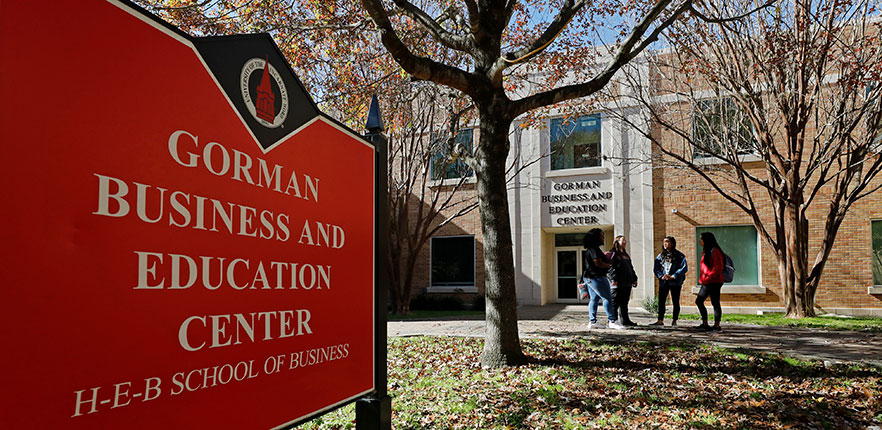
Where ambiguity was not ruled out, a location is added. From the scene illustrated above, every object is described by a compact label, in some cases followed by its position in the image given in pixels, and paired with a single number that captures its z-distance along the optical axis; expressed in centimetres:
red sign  143
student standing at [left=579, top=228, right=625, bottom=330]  956
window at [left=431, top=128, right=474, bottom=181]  1690
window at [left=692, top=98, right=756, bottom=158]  1366
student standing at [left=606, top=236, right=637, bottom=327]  1027
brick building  1675
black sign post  291
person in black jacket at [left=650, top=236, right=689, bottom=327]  1005
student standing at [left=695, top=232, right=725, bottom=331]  956
